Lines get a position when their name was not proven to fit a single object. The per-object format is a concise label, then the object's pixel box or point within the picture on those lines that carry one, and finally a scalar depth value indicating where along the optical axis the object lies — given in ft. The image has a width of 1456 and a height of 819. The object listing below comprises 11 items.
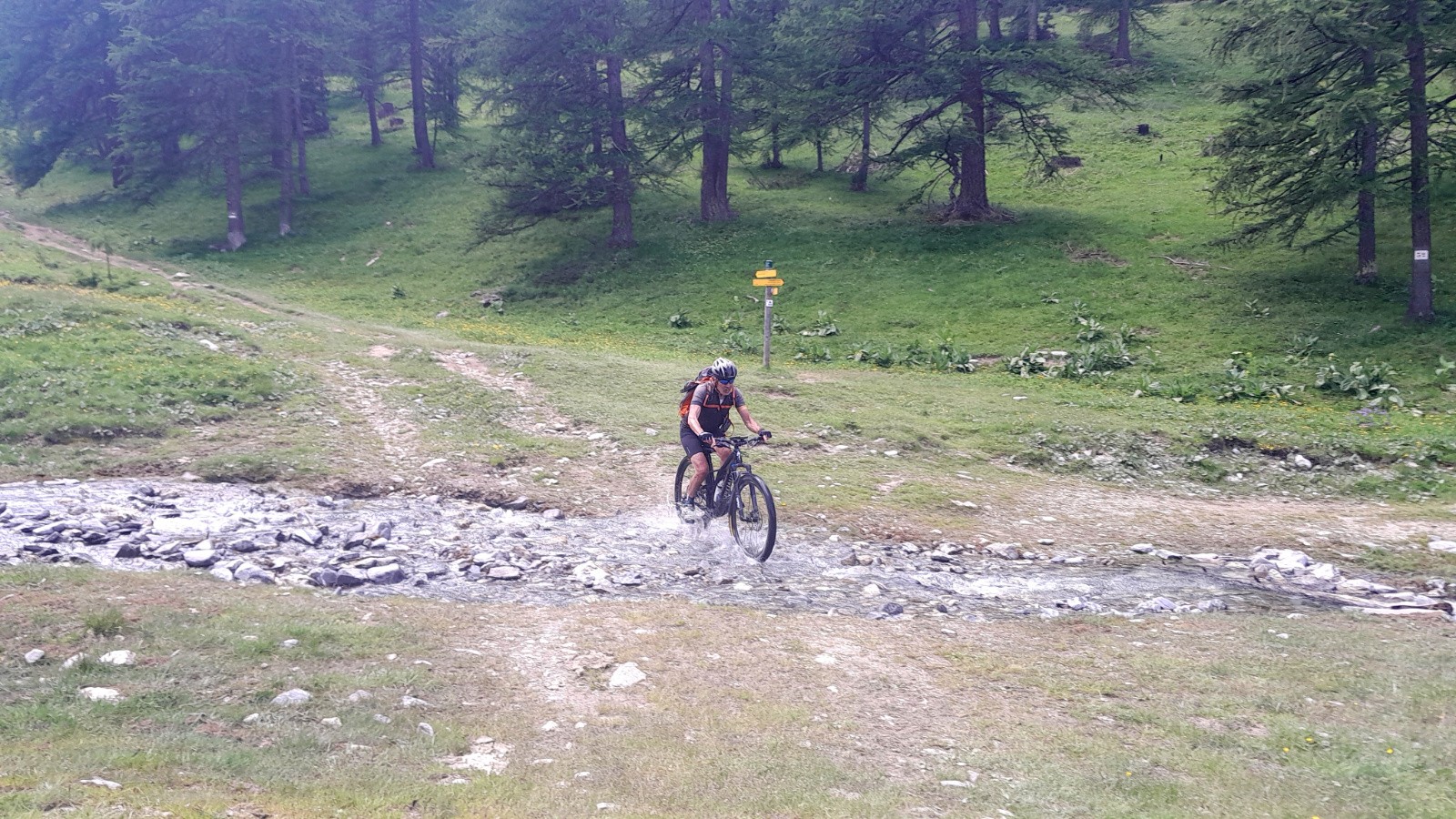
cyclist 35.40
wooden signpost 65.22
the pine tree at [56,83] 157.58
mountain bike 33.40
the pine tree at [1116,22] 138.10
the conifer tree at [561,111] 106.11
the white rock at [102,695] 18.72
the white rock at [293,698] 19.54
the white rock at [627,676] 22.21
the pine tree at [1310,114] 70.13
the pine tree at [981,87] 96.84
